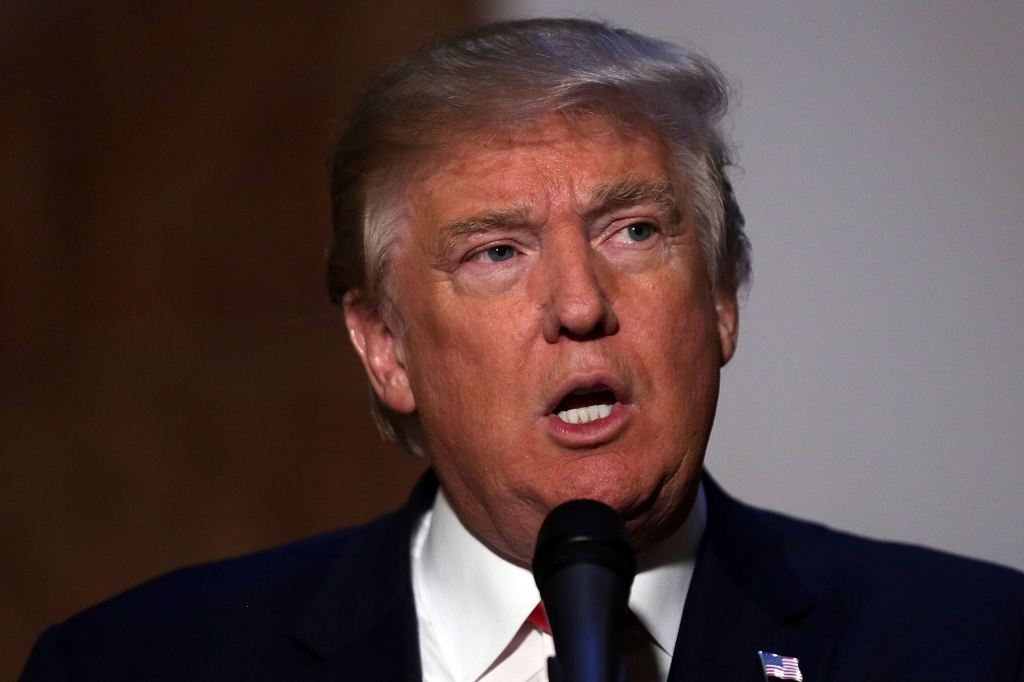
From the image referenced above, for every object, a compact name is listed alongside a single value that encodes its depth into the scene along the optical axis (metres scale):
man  6.00
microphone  5.78
